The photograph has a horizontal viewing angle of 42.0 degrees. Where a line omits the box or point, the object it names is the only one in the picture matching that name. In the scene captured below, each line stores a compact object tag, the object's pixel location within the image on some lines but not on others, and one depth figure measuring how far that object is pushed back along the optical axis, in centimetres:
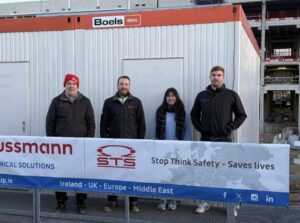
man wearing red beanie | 536
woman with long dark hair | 560
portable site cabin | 610
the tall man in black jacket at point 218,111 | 518
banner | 395
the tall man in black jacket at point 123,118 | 543
